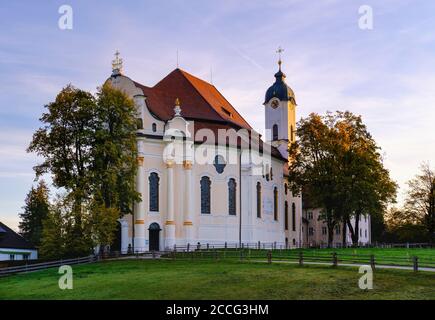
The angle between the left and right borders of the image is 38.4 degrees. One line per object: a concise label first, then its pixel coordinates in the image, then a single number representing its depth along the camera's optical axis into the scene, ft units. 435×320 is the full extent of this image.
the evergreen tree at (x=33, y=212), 266.77
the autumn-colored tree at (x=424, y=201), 254.27
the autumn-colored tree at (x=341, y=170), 196.75
